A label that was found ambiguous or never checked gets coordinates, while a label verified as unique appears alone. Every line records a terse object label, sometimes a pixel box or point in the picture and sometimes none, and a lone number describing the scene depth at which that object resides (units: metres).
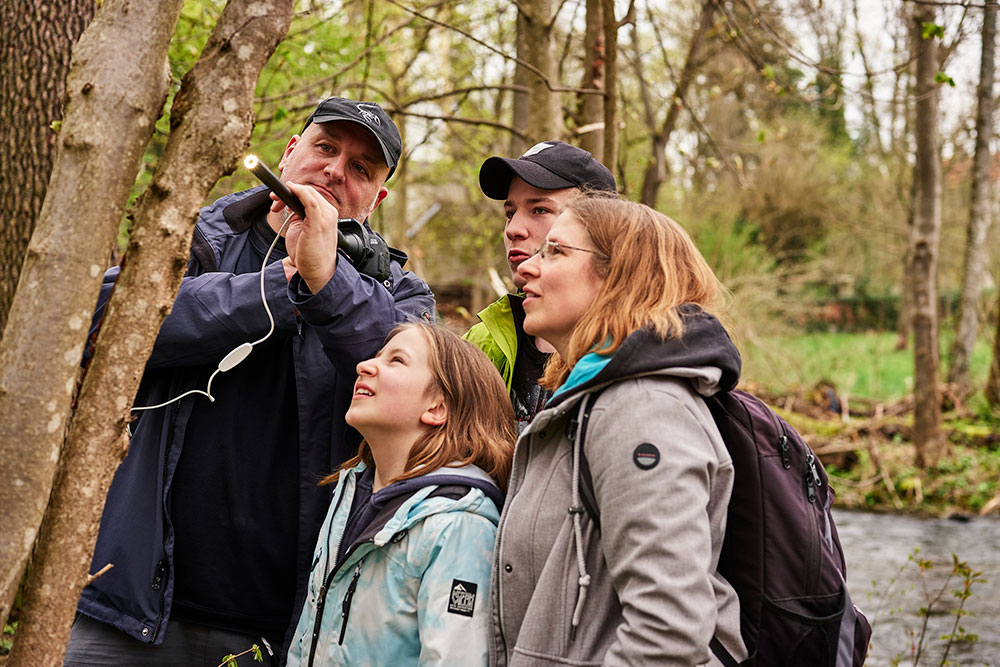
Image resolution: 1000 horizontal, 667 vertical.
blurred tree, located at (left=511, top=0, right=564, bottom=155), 5.09
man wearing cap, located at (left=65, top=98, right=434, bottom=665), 2.25
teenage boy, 2.76
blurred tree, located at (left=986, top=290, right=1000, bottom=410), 12.58
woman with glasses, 1.64
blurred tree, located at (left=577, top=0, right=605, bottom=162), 5.26
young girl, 1.99
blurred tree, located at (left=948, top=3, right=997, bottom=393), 13.05
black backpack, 1.81
